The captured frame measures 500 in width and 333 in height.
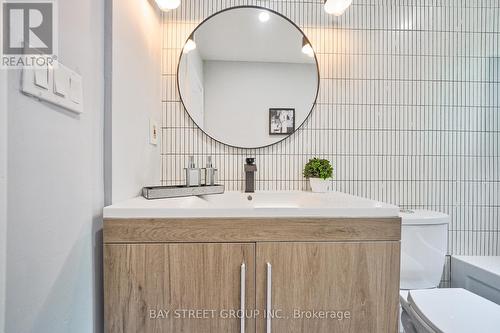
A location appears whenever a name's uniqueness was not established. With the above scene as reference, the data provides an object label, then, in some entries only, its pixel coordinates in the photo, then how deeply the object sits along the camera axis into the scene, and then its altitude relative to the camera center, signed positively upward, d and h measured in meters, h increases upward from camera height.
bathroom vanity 0.72 -0.32
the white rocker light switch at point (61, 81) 0.57 +0.19
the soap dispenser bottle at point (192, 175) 1.08 -0.05
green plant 1.27 -0.03
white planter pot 1.28 -0.11
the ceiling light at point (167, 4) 1.18 +0.76
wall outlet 1.16 +0.15
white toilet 0.86 -0.54
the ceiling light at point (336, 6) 1.22 +0.79
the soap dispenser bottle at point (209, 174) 1.18 -0.05
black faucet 1.27 -0.08
